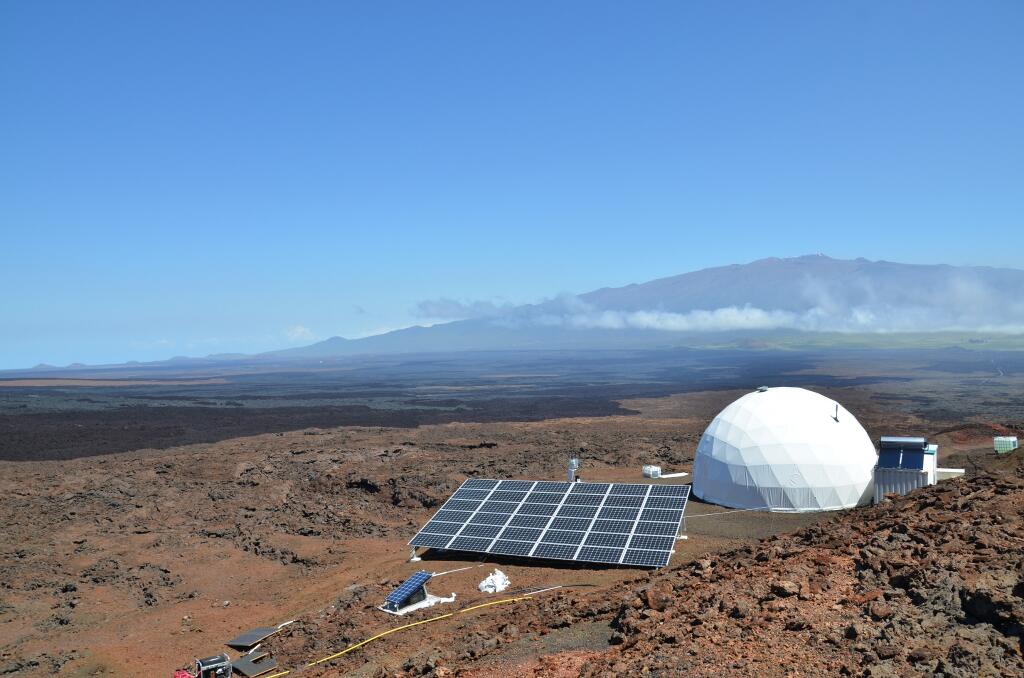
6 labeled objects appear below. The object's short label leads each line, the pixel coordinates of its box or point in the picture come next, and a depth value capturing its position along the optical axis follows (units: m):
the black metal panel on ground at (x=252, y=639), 18.14
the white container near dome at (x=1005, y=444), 32.34
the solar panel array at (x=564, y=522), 21.39
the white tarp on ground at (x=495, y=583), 20.05
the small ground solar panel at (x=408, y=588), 18.77
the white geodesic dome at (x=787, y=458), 27.14
